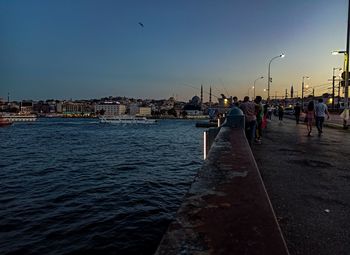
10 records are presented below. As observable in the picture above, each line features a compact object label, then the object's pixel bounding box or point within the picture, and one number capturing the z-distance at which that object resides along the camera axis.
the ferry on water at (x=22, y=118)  152.32
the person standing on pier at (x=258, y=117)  12.66
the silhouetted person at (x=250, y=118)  11.06
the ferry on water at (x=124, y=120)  133.23
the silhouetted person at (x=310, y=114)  15.79
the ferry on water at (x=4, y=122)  95.94
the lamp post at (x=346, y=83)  19.33
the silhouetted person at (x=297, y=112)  27.30
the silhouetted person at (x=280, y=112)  30.00
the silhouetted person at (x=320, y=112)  15.12
